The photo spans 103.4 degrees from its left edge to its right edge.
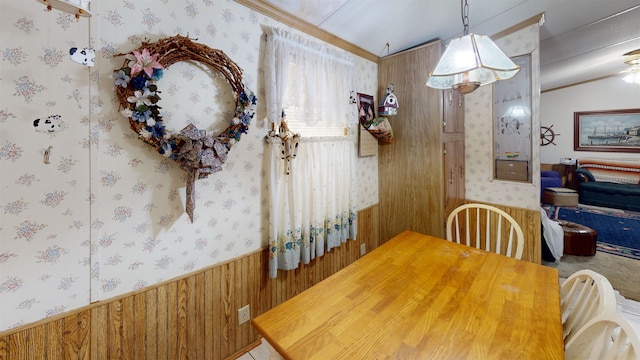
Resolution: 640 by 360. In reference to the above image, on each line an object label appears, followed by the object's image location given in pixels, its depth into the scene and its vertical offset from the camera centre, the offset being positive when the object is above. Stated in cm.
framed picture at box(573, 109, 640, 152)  516 +105
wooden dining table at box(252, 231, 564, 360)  86 -55
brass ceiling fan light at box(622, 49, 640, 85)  333 +156
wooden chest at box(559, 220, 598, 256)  293 -73
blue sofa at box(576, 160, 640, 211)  472 -14
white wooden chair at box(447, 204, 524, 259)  247 -52
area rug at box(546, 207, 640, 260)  321 -74
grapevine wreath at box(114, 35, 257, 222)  117 +37
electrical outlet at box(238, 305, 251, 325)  173 -93
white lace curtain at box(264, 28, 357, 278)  180 +12
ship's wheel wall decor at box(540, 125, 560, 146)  617 +108
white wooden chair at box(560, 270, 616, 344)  86 -46
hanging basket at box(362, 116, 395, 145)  256 +52
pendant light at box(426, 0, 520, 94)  109 +54
